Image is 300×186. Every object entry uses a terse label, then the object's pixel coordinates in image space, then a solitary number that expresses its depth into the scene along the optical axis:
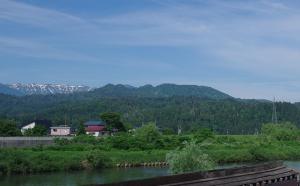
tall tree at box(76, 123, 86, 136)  112.89
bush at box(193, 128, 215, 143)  110.88
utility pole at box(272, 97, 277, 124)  196.43
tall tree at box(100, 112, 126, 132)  127.44
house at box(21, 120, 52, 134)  144.38
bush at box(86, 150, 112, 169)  72.25
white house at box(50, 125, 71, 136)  143.38
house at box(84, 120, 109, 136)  130.88
